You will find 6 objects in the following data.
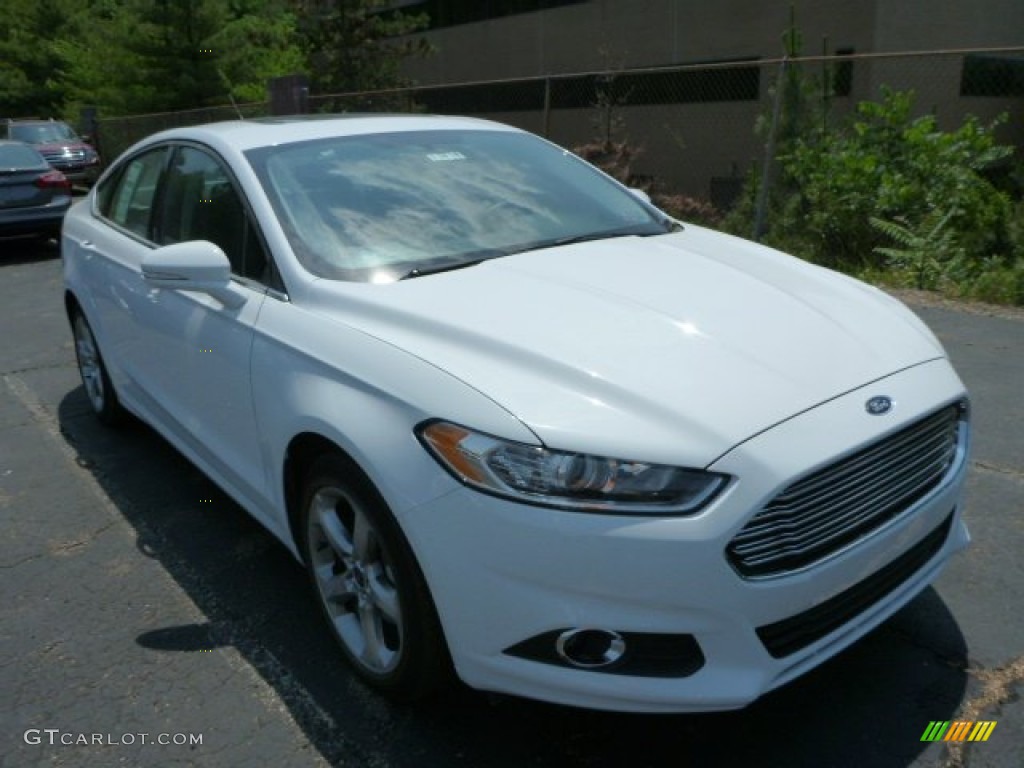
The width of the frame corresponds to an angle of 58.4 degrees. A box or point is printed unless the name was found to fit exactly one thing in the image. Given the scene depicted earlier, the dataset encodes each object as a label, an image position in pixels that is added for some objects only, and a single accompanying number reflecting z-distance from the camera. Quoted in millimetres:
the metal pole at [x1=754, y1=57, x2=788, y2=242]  8688
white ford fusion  2070
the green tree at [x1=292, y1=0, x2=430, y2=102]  18781
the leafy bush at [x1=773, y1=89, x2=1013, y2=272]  7953
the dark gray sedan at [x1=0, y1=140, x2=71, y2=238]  11664
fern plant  7445
